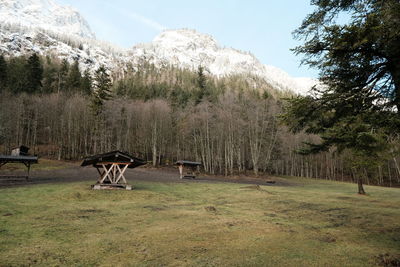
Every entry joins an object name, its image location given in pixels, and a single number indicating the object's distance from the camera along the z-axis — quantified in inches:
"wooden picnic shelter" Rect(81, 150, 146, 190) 718.5
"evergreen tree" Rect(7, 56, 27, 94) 1955.0
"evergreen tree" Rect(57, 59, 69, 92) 2226.9
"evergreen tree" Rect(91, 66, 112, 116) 1743.4
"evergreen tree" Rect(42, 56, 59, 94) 2159.8
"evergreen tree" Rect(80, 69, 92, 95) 2202.3
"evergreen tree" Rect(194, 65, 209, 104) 2340.1
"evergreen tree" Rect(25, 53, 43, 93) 2005.4
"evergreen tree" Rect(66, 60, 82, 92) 2210.6
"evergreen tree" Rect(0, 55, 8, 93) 1908.8
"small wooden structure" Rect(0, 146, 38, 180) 863.7
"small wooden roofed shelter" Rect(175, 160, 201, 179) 1243.6
